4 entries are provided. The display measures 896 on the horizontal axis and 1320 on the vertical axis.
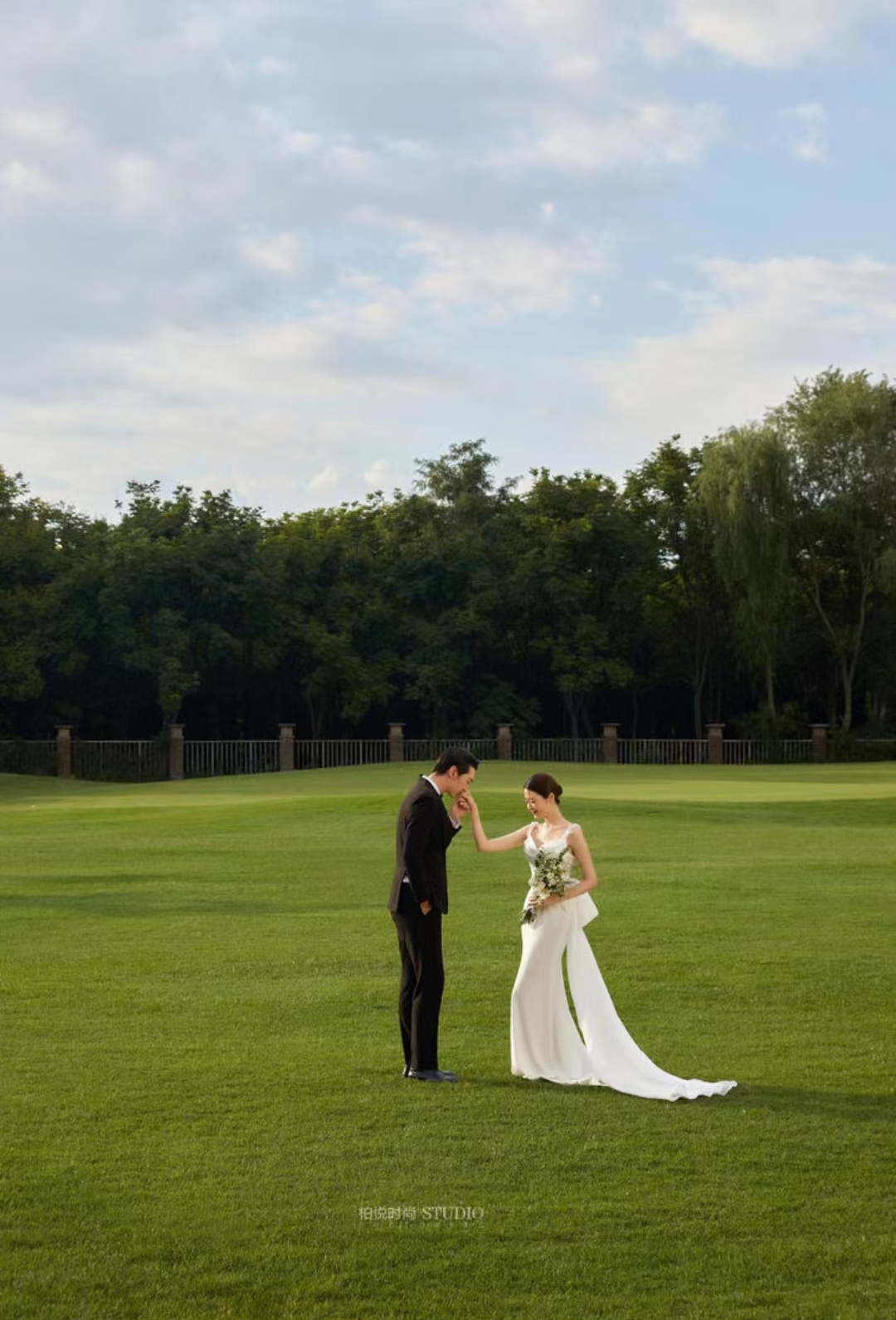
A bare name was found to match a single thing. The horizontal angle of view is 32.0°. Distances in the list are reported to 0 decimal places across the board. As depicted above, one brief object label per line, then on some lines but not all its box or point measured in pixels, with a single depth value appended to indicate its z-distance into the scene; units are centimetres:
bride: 959
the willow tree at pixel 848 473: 6150
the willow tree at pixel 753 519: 6009
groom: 969
